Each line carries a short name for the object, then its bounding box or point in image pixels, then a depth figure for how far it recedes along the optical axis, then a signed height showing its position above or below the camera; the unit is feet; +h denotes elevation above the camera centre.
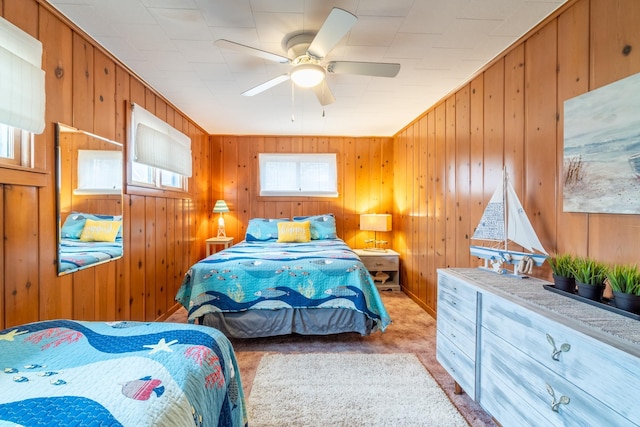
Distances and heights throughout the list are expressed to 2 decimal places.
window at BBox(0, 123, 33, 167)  4.62 +1.01
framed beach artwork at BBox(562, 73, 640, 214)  3.98 +0.93
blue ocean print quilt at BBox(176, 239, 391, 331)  7.92 -2.19
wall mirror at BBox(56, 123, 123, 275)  5.70 +0.19
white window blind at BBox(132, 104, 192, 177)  8.33 +2.09
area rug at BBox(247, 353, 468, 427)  5.24 -3.79
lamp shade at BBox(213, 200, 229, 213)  13.87 +0.06
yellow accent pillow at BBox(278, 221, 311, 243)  12.18 -1.00
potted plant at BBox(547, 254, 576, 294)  4.33 -0.96
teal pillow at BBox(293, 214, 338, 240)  12.94 -0.78
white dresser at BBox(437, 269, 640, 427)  2.85 -1.82
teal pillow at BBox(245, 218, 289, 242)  12.75 -0.96
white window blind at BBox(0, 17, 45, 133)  4.33 +2.02
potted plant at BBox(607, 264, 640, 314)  3.42 -0.93
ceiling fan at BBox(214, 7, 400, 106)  5.49 +3.15
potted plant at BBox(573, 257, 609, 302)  3.91 -0.93
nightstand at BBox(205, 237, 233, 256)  13.05 -1.53
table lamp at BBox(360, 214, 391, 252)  13.50 -0.64
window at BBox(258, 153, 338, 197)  14.78 +1.75
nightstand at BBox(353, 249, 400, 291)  12.99 -2.52
